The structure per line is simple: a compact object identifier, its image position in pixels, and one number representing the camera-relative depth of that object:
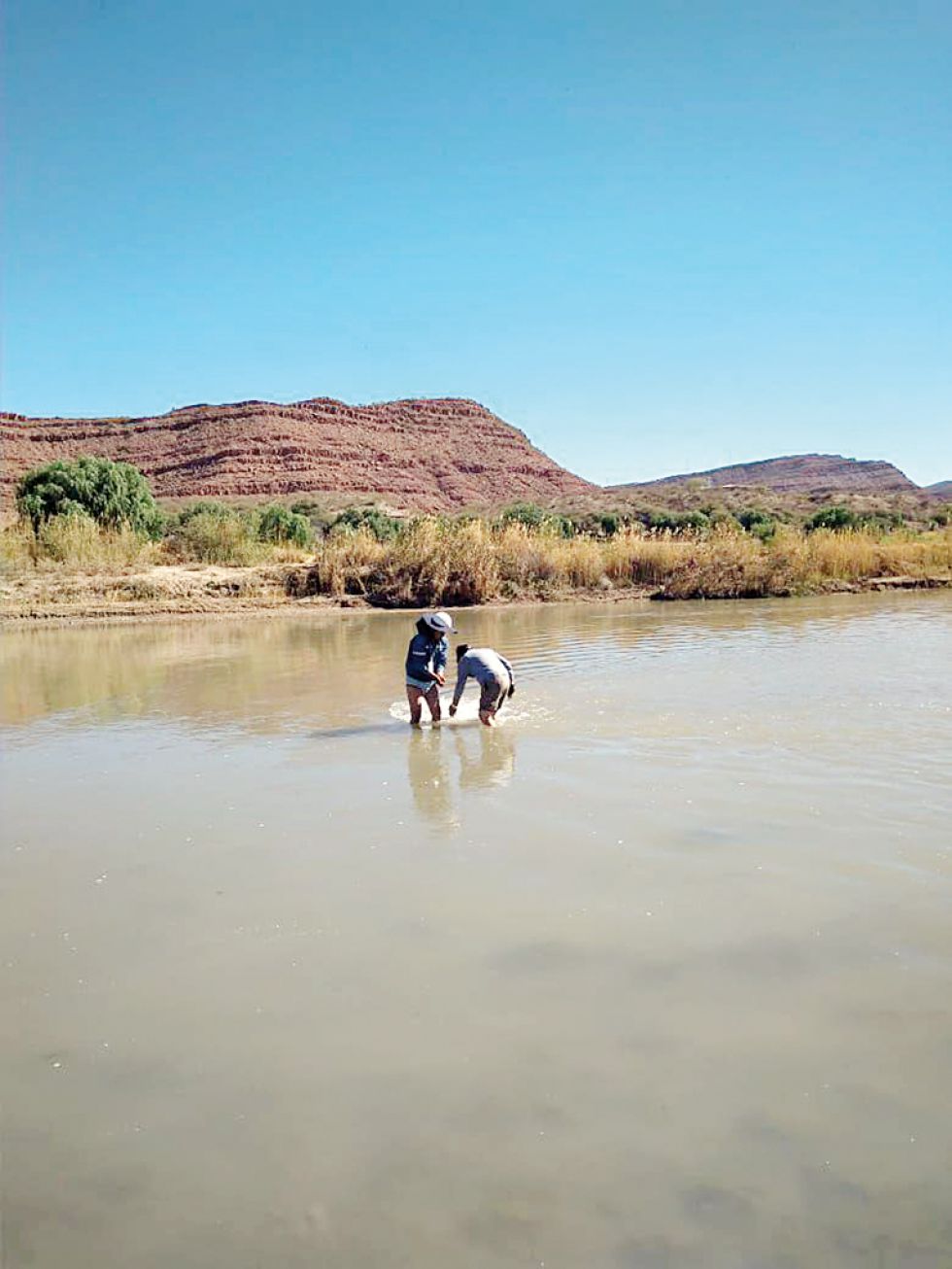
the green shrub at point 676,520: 50.00
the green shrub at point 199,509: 40.03
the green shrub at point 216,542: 26.03
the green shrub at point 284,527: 32.81
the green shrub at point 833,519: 43.25
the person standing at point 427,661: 8.96
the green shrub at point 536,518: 27.64
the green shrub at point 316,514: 59.84
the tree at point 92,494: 34.94
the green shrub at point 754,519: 48.84
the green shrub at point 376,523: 40.88
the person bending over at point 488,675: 8.83
